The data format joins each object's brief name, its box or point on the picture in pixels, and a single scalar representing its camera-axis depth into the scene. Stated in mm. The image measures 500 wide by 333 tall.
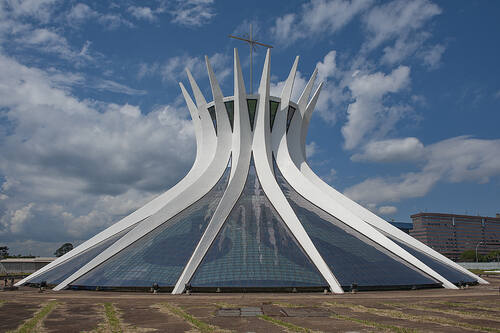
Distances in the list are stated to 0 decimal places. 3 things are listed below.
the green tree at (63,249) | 105012
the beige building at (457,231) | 146750
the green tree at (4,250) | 93312
